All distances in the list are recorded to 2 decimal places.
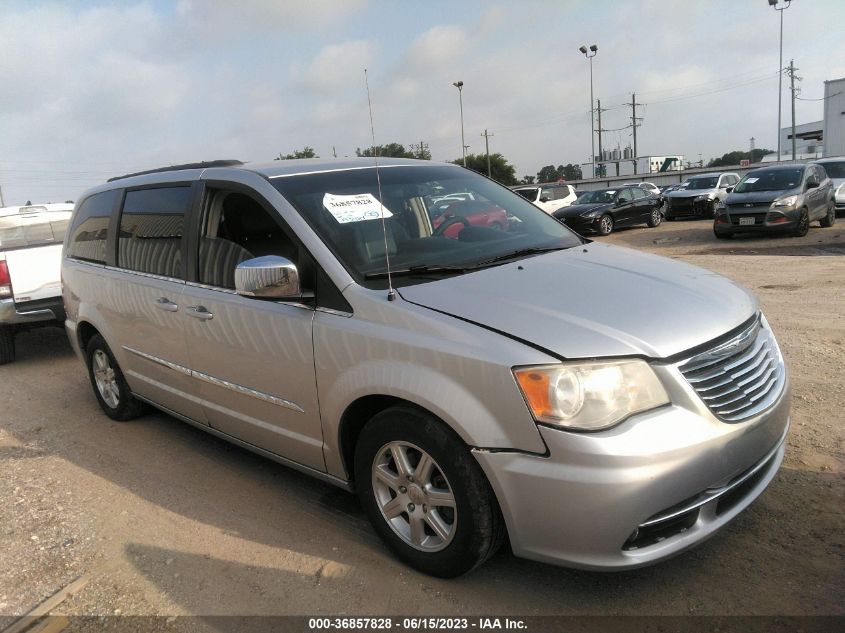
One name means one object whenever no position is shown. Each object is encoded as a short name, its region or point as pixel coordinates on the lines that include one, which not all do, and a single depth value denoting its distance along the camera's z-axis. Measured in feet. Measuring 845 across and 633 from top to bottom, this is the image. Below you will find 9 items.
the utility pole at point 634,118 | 265.54
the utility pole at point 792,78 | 189.61
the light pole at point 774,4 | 129.47
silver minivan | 7.75
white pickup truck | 23.44
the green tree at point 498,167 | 214.07
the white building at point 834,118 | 158.71
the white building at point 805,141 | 230.97
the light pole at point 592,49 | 155.45
